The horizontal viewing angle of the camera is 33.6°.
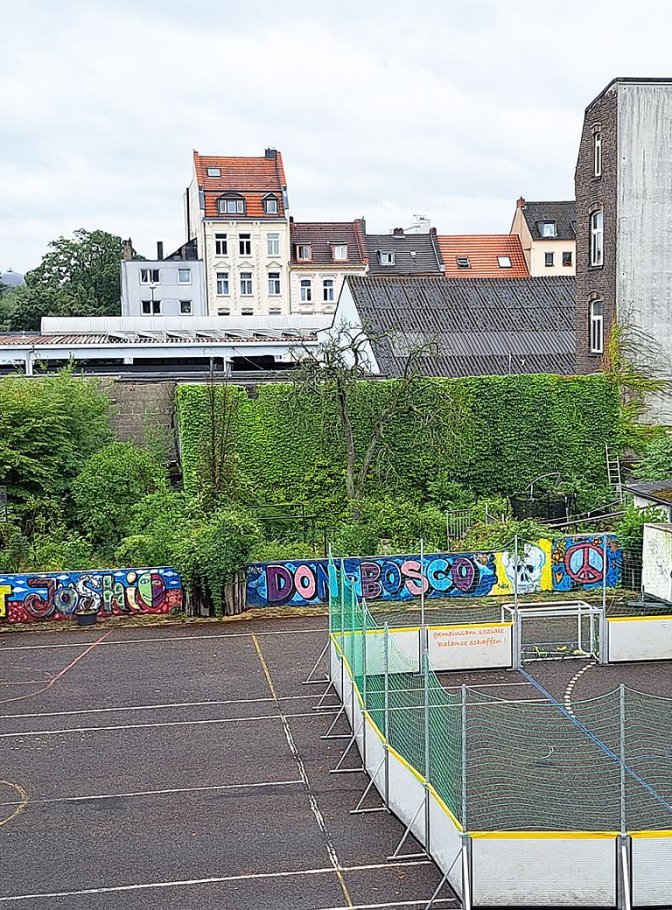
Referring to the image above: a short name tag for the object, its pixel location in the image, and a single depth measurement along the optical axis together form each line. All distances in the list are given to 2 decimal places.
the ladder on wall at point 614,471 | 39.91
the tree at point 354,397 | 36.94
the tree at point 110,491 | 36.03
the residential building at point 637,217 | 40.03
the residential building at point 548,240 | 78.38
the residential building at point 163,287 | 81.31
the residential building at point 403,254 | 80.00
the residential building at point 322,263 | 82.12
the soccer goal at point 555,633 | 24.11
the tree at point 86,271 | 102.50
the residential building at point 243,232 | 80.44
